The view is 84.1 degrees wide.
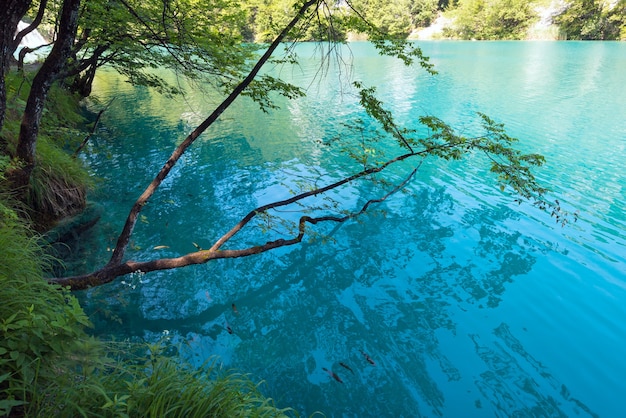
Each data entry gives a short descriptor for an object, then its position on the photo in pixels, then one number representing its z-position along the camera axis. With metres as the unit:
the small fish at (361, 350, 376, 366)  4.51
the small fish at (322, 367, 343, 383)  4.26
